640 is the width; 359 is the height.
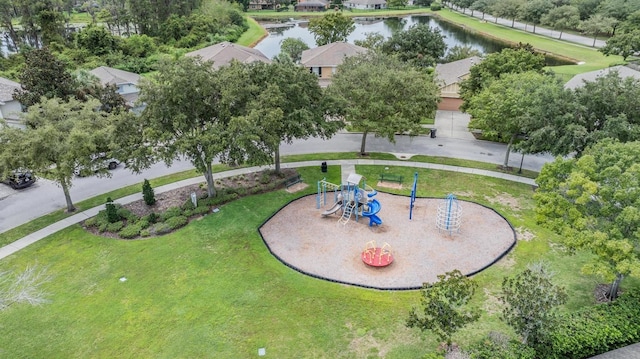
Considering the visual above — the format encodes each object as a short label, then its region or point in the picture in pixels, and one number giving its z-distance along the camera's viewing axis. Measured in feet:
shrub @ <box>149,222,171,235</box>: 80.89
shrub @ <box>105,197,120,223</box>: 83.15
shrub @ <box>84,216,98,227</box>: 84.28
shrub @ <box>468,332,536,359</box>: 47.39
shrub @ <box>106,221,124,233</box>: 81.61
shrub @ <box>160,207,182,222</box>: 84.92
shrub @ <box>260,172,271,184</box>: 99.91
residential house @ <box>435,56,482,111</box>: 147.95
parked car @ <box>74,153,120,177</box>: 83.71
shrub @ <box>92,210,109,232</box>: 82.23
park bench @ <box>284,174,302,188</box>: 98.78
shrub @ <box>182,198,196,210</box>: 88.28
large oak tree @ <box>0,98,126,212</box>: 78.23
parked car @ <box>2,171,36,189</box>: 100.68
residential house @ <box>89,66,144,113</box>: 143.02
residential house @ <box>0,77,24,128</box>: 130.21
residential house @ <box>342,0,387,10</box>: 456.45
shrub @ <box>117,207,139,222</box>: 84.89
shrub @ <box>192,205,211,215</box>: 86.79
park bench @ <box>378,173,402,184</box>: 99.30
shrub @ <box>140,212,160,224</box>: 83.87
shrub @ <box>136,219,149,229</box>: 82.28
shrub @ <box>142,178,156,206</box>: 89.45
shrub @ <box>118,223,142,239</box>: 79.61
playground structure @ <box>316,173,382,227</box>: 82.76
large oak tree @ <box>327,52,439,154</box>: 103.30
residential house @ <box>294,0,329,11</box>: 448.65
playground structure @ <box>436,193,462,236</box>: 79.25
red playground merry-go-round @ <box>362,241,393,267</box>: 70.13
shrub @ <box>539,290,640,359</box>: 49.85
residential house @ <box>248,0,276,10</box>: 448.24
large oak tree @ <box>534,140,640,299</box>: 52.29
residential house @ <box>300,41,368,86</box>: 178.60
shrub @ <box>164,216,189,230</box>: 82.14
